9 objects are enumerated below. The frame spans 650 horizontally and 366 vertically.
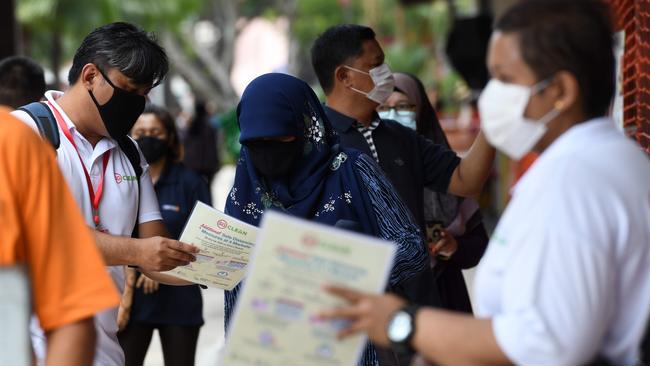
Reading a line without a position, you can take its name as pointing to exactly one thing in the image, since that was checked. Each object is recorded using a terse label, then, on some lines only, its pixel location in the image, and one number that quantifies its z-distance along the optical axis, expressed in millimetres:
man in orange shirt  4390
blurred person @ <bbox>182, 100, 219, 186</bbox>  22098
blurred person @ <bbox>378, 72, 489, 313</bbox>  10169
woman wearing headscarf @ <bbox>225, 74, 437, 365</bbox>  7190
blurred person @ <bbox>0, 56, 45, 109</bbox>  10215
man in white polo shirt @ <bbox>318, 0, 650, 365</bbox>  4253
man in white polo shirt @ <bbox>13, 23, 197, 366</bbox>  7045
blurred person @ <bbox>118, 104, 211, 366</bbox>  11169
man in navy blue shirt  8857
